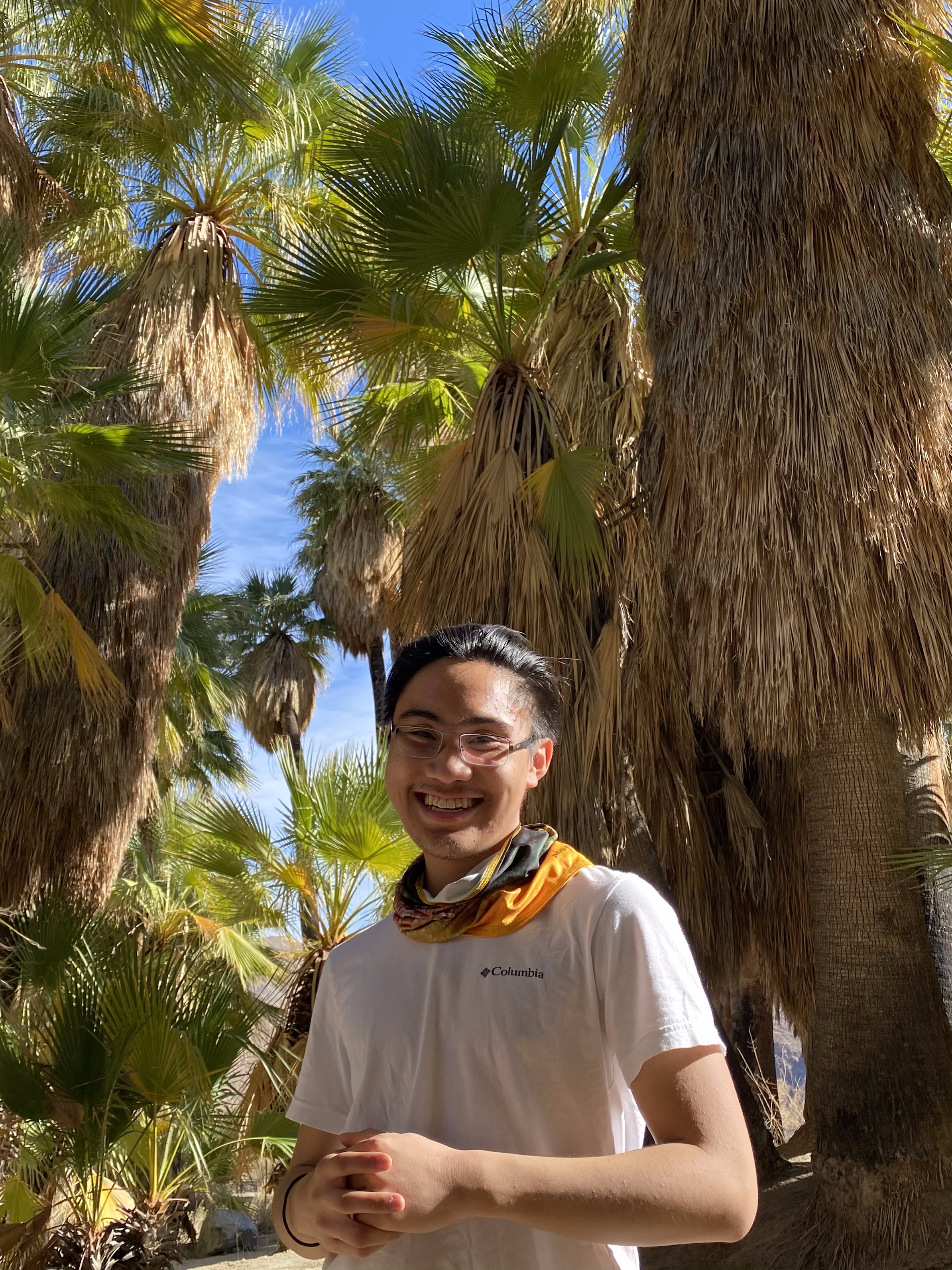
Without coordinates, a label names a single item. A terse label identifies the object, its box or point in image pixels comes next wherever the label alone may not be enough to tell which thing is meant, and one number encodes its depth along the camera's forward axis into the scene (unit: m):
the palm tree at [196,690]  15.13
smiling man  1.16
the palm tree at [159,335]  8.19
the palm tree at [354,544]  21.66
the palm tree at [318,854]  7.96
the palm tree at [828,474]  5.45
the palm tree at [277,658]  24.45
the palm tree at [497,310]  6.34
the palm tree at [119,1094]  4.90
